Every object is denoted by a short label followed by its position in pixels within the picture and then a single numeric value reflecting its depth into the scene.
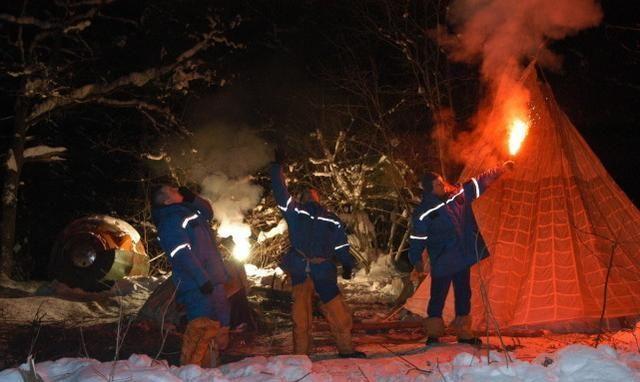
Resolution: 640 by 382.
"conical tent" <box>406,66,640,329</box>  6.90
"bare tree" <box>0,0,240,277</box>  13.57
